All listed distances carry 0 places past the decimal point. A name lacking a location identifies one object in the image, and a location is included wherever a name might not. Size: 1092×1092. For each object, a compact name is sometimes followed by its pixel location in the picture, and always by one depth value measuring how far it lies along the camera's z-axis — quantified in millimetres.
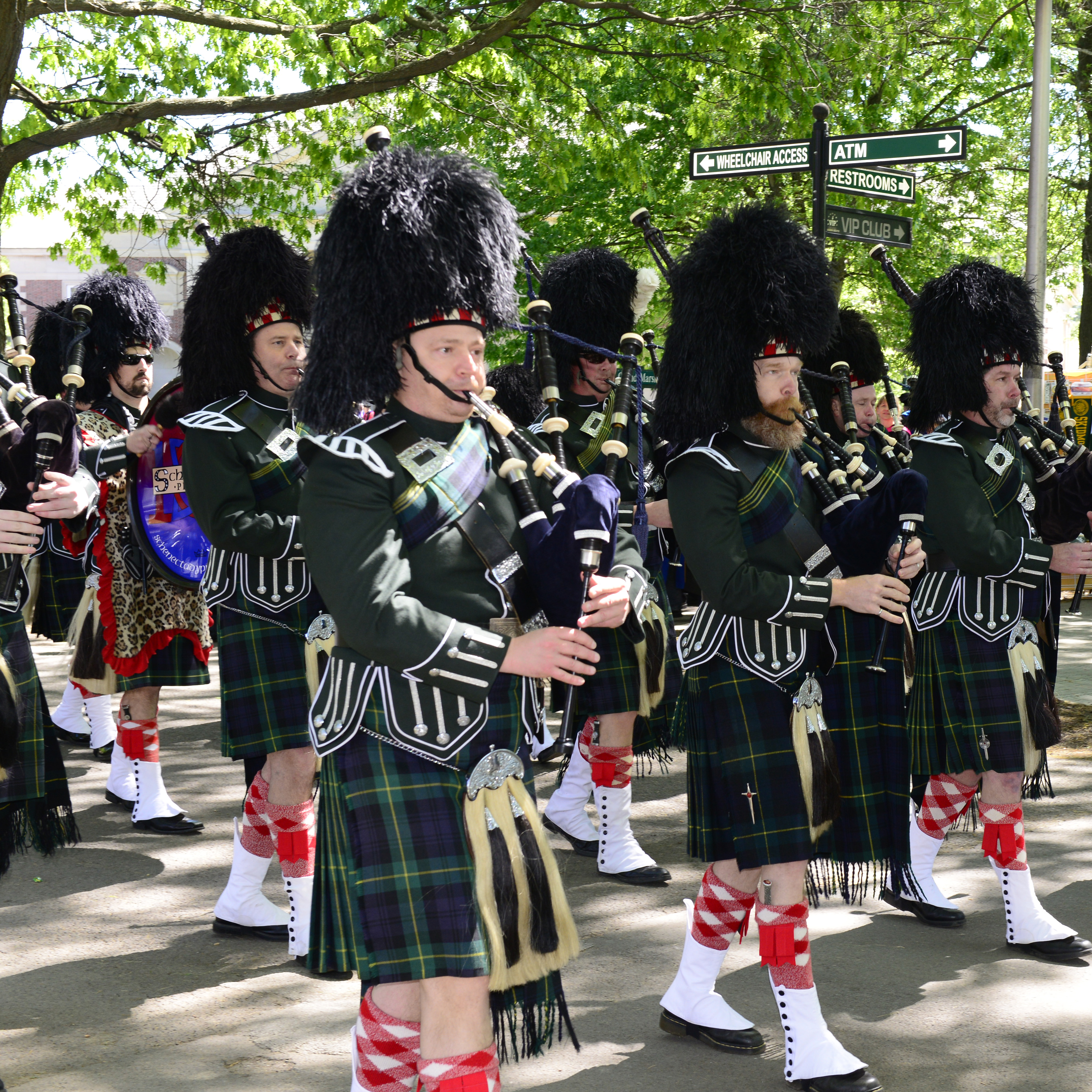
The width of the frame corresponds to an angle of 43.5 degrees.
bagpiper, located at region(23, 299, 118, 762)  6934
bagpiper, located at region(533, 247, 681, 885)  5121
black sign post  6648
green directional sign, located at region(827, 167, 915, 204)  6758
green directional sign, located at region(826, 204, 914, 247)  6688
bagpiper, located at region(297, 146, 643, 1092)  2467
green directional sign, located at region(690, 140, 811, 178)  6832
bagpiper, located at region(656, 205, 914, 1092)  3340
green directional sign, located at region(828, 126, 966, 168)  6691
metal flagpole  8992
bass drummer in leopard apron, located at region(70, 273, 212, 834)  5566
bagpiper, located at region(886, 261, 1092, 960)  4305
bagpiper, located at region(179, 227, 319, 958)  4125
